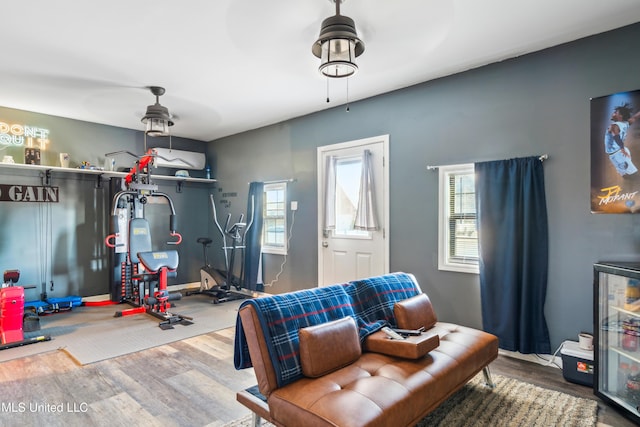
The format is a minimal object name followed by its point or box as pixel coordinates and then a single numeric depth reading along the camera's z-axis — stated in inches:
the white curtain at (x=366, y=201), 163.2
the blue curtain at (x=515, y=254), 119.2
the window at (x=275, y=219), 210.7
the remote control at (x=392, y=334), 85.3
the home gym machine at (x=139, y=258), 177.8
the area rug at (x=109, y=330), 134.1
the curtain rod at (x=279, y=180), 203.6
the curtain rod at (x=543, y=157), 118.4
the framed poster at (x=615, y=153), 102.3
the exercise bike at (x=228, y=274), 219.5
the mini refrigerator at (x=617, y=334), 91.4
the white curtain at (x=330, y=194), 181.2
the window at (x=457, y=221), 137.9
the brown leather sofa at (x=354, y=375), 62.1
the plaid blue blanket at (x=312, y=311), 72.8
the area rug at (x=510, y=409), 85.4
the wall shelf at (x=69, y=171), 178.9
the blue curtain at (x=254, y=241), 217.0
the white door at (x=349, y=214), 163.2
